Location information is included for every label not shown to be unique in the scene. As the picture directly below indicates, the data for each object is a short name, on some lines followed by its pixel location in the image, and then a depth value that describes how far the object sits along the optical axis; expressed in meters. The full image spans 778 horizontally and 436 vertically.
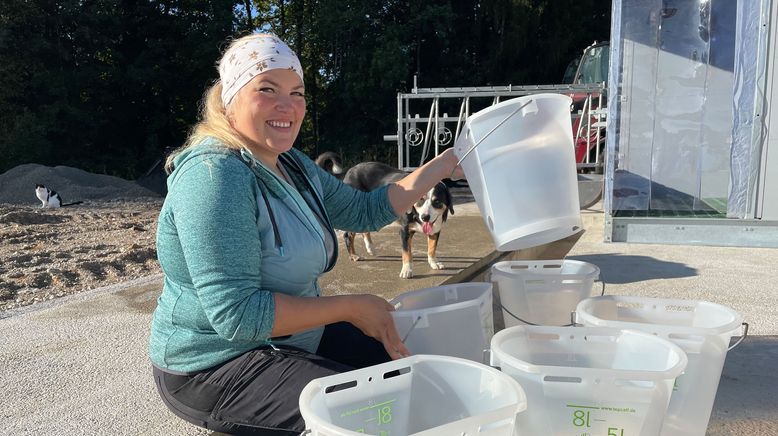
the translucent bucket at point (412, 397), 1.07
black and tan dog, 4.03
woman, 1.33
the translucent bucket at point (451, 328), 1.67
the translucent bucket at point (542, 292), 2.14
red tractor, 6.47
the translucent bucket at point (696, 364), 1.41
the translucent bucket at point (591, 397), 1.10
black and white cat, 8.46
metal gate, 5.95
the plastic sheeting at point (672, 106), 4.63
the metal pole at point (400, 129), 6.20
